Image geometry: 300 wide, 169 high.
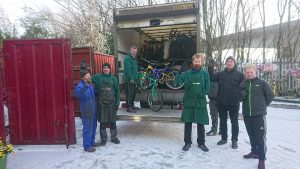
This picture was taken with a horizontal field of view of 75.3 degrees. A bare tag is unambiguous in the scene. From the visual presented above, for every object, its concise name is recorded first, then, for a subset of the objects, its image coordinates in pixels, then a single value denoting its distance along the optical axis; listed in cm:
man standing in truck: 470
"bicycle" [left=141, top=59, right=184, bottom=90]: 538
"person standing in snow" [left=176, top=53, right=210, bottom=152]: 400
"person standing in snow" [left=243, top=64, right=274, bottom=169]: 334
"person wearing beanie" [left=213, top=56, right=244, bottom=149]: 408
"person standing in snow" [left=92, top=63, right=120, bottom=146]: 424
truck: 473
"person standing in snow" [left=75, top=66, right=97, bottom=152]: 397
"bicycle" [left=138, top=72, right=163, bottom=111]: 497
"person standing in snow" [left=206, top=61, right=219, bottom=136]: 448
